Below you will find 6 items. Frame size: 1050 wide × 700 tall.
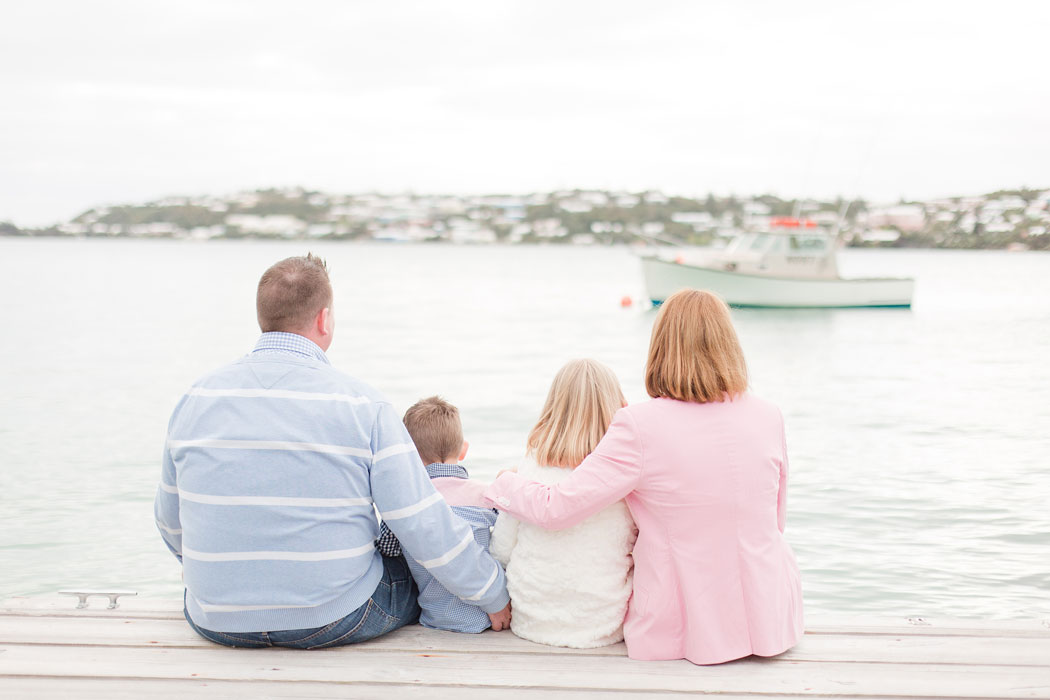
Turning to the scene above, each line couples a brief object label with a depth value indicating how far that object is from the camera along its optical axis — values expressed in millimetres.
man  2439
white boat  26891
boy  2826
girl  2742
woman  2613
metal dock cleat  3082
